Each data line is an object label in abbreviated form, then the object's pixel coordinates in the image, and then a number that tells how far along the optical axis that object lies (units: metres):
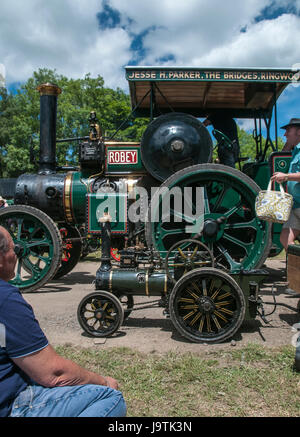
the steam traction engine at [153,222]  3.32
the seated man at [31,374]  1.42
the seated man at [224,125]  5.29
